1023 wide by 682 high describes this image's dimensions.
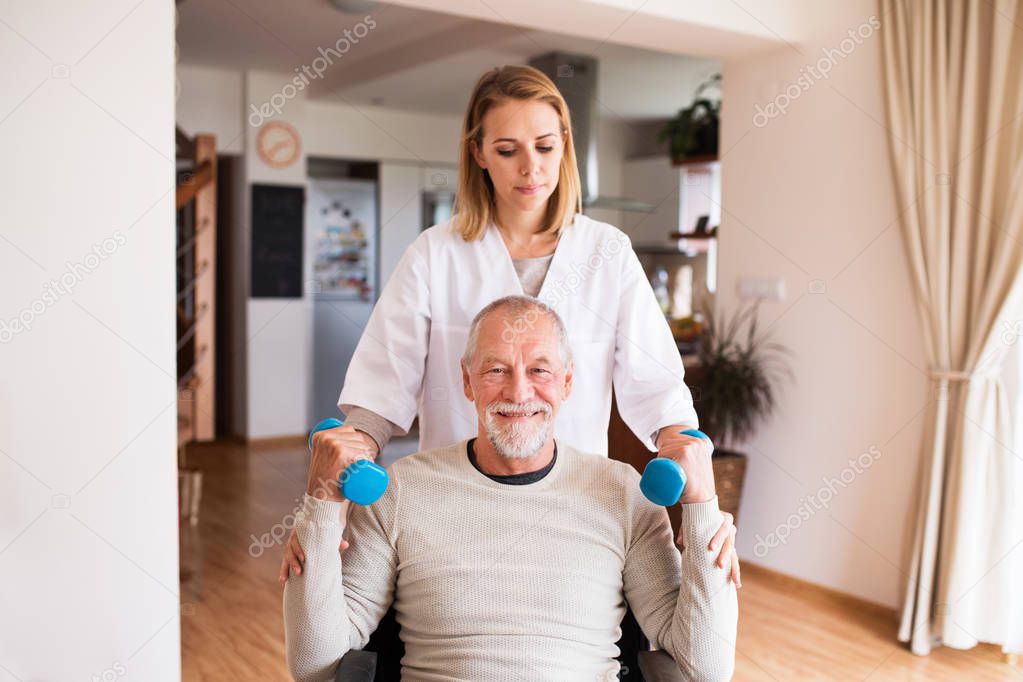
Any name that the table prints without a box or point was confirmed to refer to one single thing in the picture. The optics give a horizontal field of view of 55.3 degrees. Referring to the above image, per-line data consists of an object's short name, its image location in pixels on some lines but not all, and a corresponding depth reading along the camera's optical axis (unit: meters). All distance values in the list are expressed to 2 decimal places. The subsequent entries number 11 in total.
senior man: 1.69
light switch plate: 4.10
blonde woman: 1.98
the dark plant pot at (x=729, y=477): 4.09
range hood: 5.92
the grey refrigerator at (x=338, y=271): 7.42
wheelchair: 1.71
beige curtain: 3.27
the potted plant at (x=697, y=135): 4.89
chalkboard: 7.01
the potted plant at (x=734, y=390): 4.09
